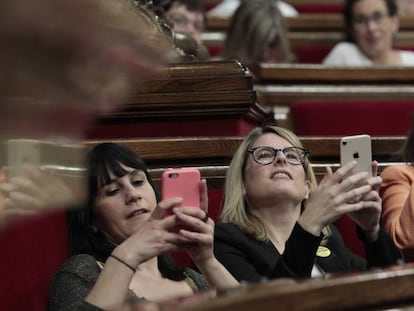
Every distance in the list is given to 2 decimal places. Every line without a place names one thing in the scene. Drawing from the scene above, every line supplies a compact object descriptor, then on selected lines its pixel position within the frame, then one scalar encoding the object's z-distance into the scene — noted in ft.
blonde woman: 12.92
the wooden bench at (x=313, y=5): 25.74
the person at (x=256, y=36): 19.26
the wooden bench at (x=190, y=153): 13.84
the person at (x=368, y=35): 19.95
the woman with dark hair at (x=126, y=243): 11.83
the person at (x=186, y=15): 18.82
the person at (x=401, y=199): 14.01
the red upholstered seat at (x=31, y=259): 12.37
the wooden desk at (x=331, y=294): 8.80
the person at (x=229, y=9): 24.12
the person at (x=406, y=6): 25.98
